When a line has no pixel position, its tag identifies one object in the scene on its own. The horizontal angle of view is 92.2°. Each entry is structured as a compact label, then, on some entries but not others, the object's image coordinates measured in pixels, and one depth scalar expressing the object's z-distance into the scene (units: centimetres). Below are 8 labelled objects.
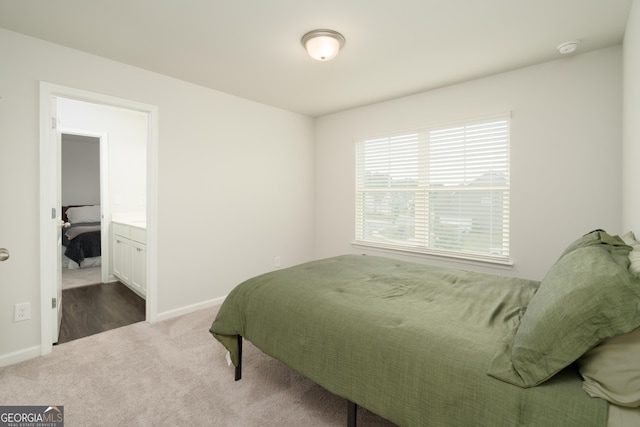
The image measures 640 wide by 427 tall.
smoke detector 236
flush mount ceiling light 225
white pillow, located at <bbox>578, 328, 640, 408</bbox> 89
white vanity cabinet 366
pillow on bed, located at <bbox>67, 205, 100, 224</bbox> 628
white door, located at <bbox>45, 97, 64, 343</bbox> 248
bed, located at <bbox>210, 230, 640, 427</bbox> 94
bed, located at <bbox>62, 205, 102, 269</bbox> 525
